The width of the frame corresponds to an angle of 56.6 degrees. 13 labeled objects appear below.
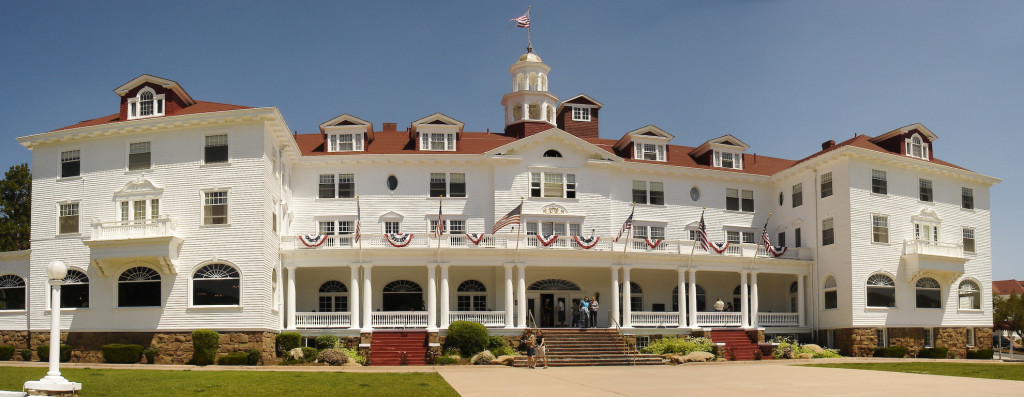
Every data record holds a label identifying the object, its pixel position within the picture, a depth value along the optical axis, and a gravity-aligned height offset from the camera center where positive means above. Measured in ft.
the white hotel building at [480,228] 122.72 +5.36
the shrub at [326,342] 126.43 -10.08
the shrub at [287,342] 123.44 -9.80
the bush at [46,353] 120.06 -10.59
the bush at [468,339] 123.85 -9.77
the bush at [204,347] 115.24 -9.64
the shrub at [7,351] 122.83 -10.45
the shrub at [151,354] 117.80 -10.64
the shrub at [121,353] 116.78 -10.39
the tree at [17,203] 188.75 +13.55
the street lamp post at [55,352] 60.95 -5.46
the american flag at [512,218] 128.06 +6.16
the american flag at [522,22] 167.02 +42.36
